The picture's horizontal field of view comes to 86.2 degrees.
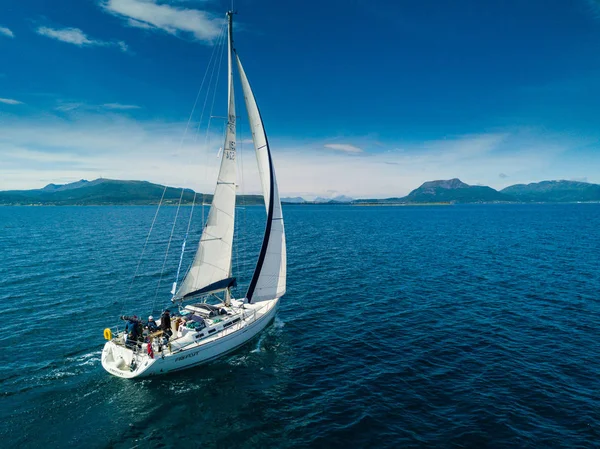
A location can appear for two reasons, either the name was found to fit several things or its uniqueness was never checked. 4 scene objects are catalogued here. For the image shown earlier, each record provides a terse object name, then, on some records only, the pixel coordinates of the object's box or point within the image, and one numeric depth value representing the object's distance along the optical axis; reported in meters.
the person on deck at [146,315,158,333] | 21.66
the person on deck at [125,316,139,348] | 20.55
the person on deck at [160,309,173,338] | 21.86
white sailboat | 21.23
